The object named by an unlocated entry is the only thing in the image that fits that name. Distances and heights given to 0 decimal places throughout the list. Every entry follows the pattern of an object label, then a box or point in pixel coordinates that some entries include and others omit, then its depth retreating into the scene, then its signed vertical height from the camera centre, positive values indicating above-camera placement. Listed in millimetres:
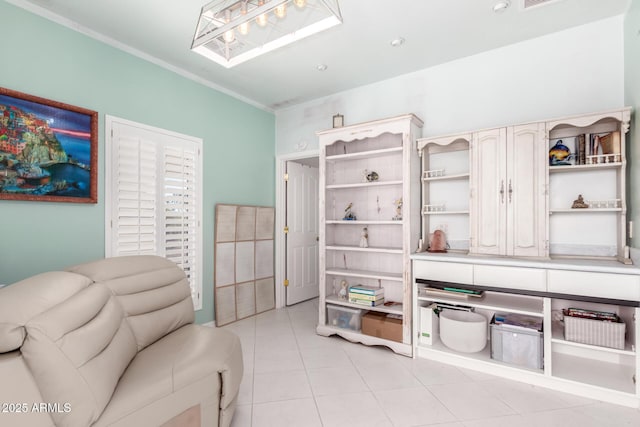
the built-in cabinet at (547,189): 2426 +221
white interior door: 4574 -241
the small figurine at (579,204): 2465 +94
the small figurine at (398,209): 3305 +72
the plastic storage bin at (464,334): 2643 -992
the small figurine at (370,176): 3414 +438
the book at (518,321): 2468 -853
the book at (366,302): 3182 -867
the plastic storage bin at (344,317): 3258 -1057
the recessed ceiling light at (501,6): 2324 +1554
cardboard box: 2965 -1049
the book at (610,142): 2336 +554
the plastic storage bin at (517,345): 2385 -997
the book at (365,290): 3207 -751
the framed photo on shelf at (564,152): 2553 +515
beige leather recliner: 1094 -624
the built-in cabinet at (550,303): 2105 -712
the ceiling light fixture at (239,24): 1722 +1121
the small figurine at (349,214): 3584 +28
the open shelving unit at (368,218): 2990 -18
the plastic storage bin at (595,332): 2113 -792
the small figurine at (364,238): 3440 -238
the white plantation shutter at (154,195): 2801 +206
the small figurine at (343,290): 3514 -822
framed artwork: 2197 +501
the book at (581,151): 2482 +512
